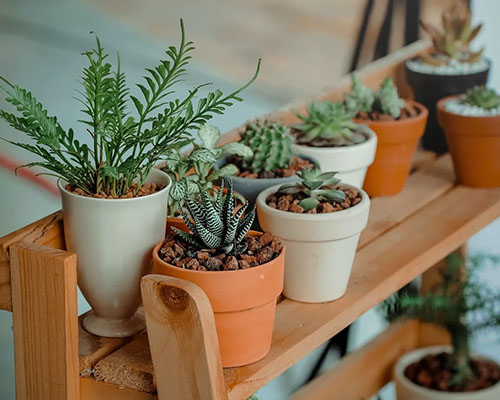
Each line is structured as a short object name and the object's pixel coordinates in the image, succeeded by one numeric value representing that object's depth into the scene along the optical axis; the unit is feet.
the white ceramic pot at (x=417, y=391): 6.05
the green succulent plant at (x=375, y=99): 5.12
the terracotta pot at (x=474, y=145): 5.18
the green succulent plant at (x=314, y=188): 4.26
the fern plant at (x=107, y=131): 3.92
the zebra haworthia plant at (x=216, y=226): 3.98
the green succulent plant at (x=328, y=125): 4.80
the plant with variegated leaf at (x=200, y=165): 4.22
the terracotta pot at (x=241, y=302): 3.91
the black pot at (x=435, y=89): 5.61
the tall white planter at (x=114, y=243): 4.01
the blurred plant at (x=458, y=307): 6.09
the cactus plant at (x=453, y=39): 5.62
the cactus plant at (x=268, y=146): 4.56
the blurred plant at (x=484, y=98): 5.23
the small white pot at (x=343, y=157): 4.74
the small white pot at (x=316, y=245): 4.22
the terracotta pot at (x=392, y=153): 5.06
